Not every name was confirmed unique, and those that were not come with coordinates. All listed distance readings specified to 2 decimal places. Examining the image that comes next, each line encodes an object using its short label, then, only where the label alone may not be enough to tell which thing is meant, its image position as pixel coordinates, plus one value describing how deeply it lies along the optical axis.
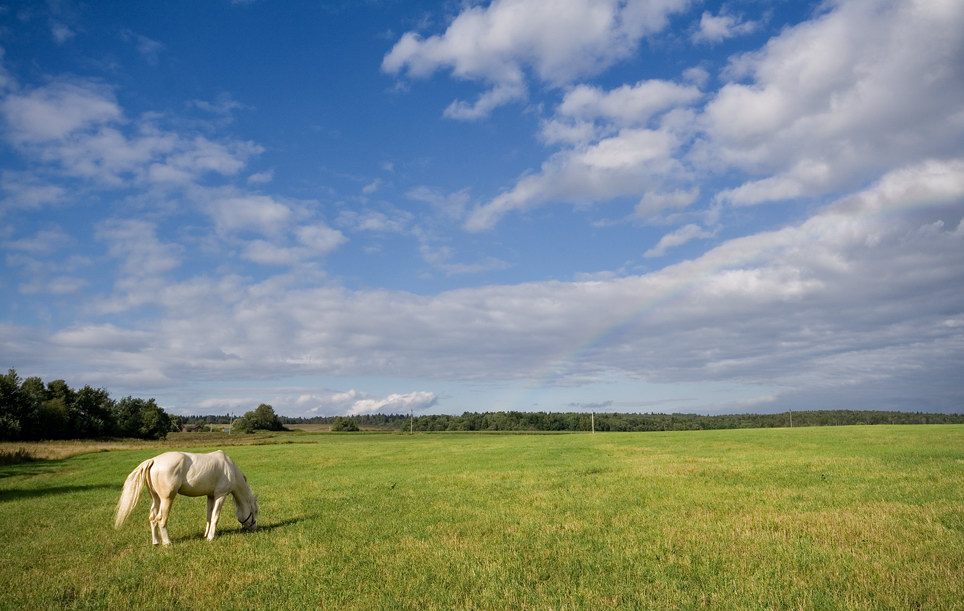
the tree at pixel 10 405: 95.81
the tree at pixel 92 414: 121.24
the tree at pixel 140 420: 140.12
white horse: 13.46
